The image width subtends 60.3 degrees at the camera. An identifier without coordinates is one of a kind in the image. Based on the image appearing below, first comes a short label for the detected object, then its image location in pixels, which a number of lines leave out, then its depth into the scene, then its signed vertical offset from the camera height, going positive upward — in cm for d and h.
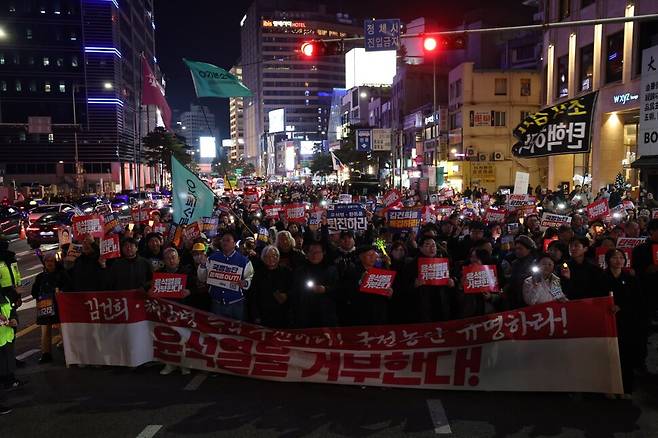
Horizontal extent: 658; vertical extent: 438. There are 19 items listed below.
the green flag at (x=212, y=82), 1616 +279
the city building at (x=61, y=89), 7488 +1224
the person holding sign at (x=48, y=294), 806 -165
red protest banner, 619 -203
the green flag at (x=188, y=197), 1037 -34
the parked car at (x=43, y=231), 2245 -199
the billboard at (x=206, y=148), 8136 +468
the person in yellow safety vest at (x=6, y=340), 641 -183
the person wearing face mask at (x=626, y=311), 637 -160
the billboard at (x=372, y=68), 9612 +1857
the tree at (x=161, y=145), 7300 +444
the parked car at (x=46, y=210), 2481 -134
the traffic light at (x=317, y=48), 1139 +262
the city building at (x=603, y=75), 2519 +504
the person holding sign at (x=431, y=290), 685 -140
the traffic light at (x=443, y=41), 1095 +260
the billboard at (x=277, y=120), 15700 +1601
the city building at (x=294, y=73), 17562 +3246
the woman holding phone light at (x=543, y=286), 650 -130
